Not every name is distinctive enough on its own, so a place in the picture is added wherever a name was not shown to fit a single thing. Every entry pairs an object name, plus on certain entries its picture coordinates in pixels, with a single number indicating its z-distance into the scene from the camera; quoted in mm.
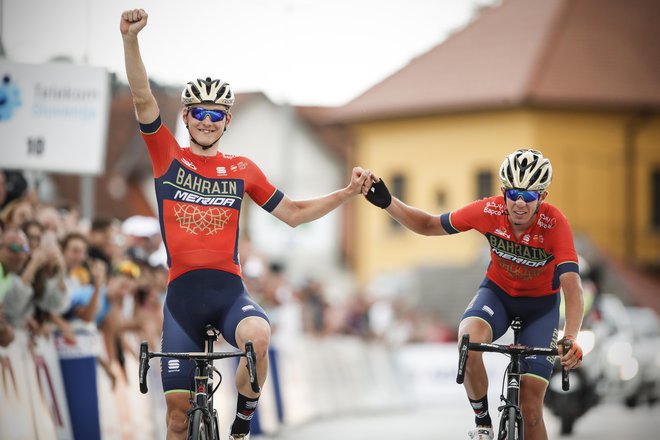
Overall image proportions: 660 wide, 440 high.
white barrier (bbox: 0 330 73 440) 21953
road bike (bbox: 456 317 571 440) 18359
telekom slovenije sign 25844
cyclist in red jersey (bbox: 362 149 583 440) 19344
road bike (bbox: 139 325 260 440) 16937
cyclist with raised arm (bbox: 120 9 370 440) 17703
